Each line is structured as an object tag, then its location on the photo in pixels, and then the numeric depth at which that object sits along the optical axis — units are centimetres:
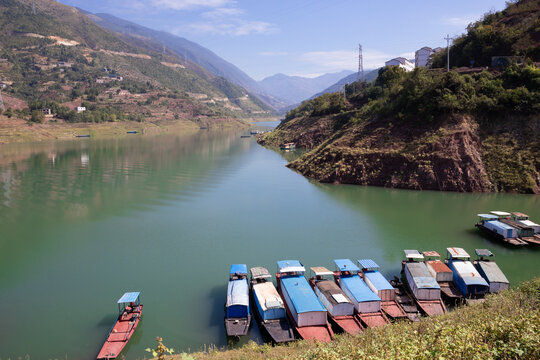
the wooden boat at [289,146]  9454
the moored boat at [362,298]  1607
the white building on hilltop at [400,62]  12609
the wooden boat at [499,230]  2612
